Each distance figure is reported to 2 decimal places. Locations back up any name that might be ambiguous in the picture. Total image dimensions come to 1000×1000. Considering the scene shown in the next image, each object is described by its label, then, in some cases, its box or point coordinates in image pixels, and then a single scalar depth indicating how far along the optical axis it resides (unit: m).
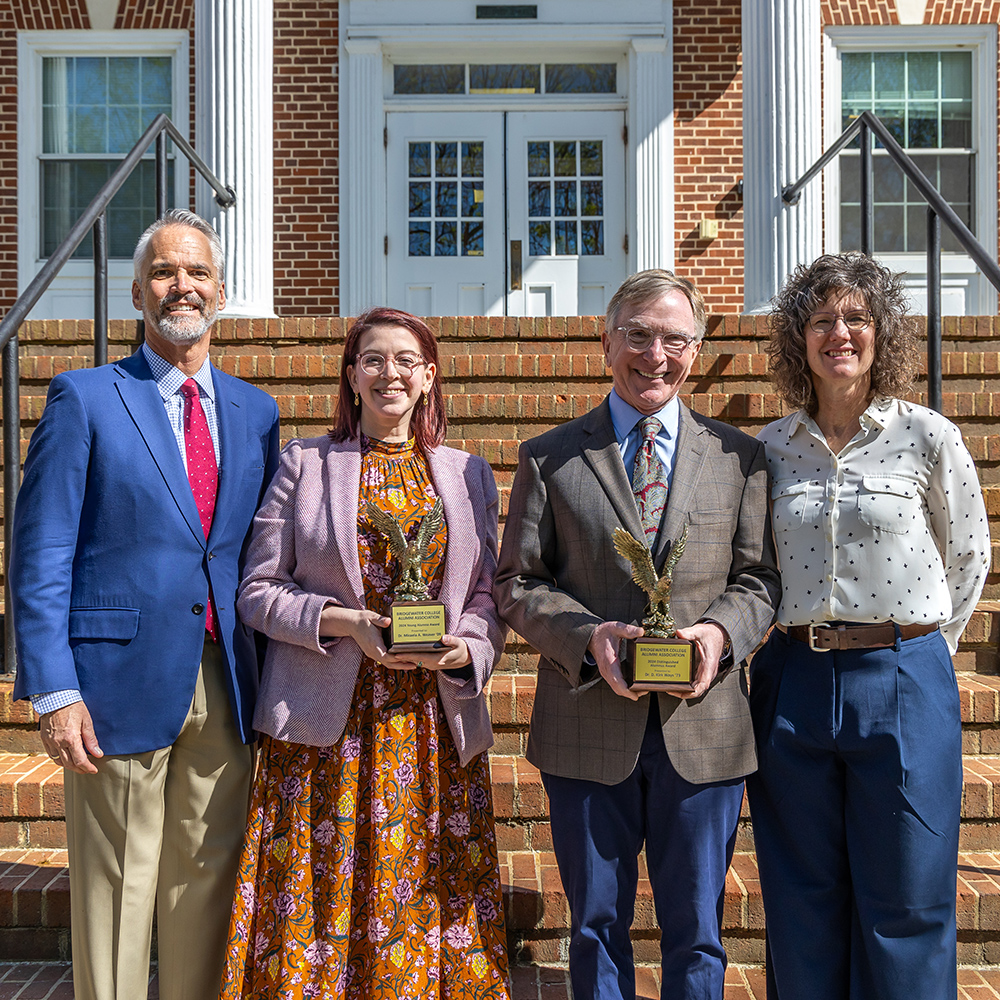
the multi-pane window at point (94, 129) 8.13
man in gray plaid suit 2.09
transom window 7.96
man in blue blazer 2.14
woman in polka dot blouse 2.11
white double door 7.95
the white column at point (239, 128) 6.32
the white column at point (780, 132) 6.25
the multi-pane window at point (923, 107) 8.04
